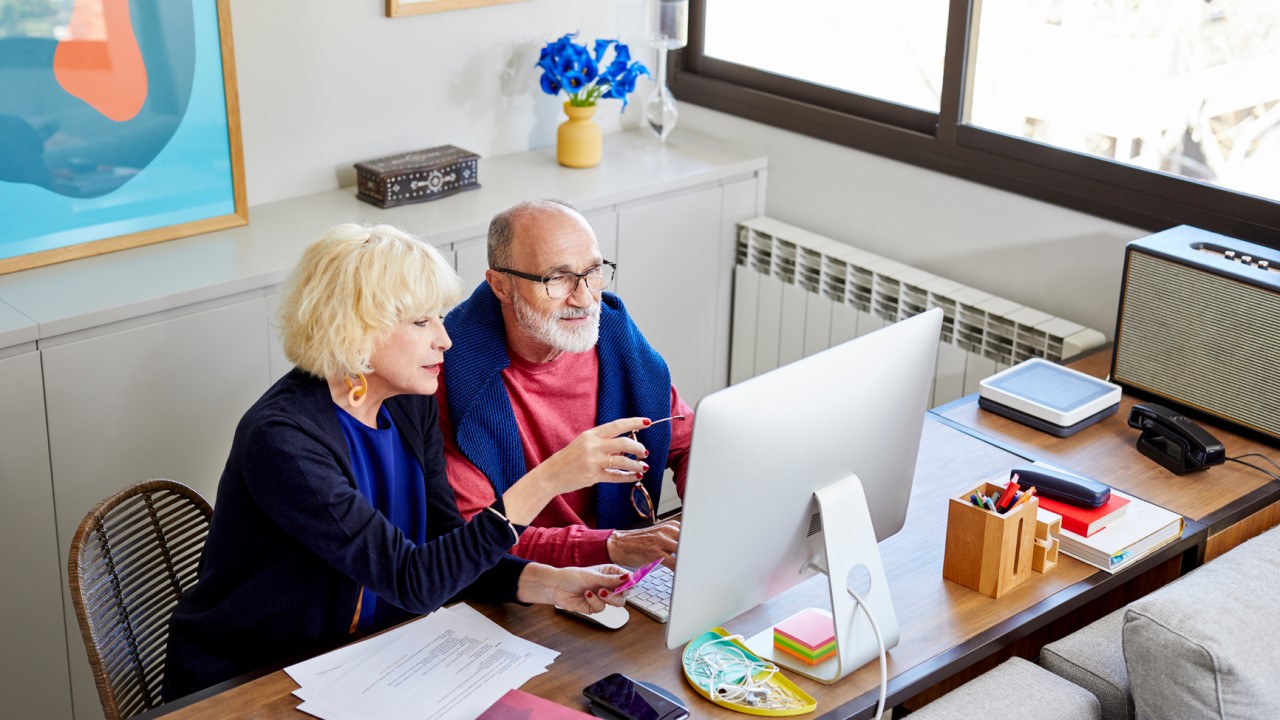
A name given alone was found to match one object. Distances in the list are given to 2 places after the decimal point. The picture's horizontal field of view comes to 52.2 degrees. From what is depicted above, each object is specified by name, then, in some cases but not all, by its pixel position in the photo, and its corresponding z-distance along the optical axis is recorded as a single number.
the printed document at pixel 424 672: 1.77
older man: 2.32
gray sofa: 1.88
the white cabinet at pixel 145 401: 2.73
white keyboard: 2.02
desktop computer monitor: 1.68
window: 2.86
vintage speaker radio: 2.53
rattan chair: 2.04
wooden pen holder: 2.06
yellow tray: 1.80
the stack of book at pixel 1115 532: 2.18
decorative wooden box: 3.35
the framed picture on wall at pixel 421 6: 3.44
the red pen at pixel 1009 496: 2.10
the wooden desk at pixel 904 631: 1.82
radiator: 3.23
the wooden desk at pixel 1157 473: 2.37
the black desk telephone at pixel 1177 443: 2.48
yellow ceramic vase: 3.68
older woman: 1.92
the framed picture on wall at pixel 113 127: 2.81
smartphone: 1.76
